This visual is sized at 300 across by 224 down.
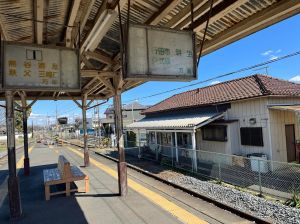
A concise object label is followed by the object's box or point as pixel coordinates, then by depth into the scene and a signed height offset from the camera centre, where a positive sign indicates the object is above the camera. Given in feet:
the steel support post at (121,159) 23.77 -4.01
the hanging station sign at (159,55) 12.15 +3.78
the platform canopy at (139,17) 12.47 +6.63
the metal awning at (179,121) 38.45 -0.31
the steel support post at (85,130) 41.79 -1.25
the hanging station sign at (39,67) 13.81 +3.81
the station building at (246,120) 34.38 -0.41
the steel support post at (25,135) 36.56 -1.40
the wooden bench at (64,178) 23.55 -5.81
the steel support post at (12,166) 19.30 -3.38
